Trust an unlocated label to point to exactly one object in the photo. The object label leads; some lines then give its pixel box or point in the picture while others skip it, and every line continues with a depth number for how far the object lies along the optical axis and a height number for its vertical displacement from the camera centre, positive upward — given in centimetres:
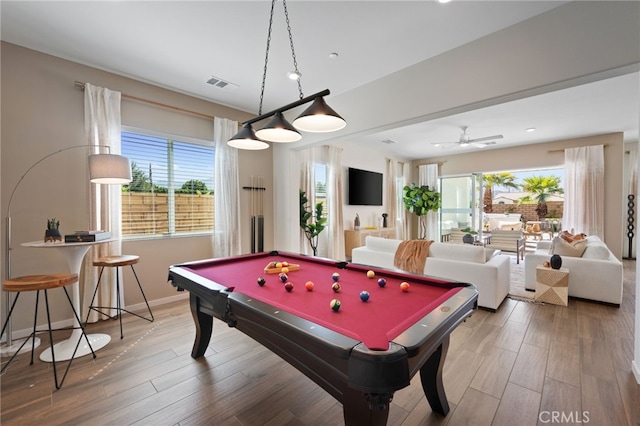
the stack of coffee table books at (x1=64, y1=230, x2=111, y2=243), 225 -25
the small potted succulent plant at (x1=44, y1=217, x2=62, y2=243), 231 -21
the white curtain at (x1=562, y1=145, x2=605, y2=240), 550 +37
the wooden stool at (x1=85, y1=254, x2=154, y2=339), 256 -55
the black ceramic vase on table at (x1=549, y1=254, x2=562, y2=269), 335 -71
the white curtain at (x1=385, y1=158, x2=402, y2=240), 746 +40
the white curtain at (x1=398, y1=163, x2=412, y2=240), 800 -34
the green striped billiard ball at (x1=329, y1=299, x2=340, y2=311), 131 -49
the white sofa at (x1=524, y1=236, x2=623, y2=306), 322 -85
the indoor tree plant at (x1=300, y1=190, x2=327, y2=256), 506 -26
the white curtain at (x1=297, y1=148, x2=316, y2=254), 514 +57
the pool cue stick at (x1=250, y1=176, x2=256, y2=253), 430 -17
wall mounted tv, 622 +51
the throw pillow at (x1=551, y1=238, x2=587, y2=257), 363 -57
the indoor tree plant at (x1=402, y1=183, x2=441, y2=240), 764 +24
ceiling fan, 514 +136
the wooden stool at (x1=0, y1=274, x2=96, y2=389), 187 -55
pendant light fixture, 175 +65
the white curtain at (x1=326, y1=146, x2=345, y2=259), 559 +5
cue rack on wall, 431 -6
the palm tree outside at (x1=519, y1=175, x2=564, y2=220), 996 +70
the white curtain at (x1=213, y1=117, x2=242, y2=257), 384 +25
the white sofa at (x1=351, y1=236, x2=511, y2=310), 311 -75
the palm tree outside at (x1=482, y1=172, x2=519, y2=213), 1123 +105
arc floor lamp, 236 +32
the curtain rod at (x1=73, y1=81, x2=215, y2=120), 283 +134
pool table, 90 -52
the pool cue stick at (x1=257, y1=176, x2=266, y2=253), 430 -9
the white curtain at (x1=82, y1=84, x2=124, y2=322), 284 +11
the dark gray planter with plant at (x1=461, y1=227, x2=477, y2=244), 561 -68
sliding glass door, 733 +14
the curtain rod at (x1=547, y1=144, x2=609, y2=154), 598 +131
